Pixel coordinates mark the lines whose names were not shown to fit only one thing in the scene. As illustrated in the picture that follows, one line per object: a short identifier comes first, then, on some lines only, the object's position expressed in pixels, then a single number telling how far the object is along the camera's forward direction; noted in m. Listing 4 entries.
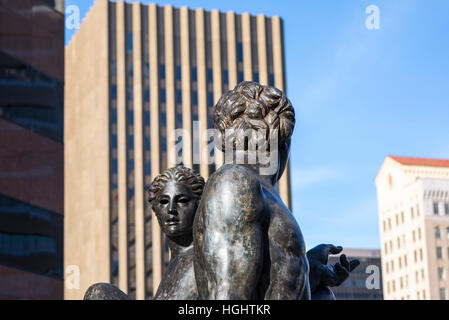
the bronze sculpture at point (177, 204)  3.96
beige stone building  112.12
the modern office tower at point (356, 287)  113.69
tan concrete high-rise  76.38
